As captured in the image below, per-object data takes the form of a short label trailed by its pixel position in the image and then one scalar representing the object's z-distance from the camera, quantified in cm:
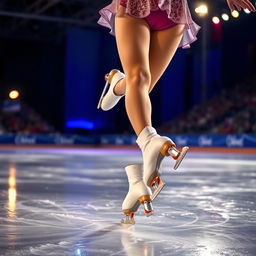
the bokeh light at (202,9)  1183
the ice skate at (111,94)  238
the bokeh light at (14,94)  2125
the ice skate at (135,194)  197
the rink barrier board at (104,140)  1562
